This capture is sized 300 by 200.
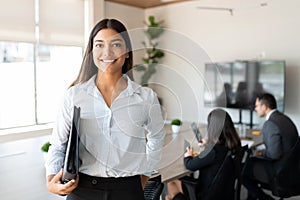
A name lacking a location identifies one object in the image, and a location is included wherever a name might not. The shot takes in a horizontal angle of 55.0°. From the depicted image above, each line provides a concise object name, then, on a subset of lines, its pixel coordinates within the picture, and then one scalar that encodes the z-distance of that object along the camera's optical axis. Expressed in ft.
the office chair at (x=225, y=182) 6.59
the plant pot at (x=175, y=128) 8.98
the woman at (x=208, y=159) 6.45
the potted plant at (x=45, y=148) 6.19
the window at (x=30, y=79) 12.75
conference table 3.98
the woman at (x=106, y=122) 3.18
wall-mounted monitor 12.61
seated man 8.54
